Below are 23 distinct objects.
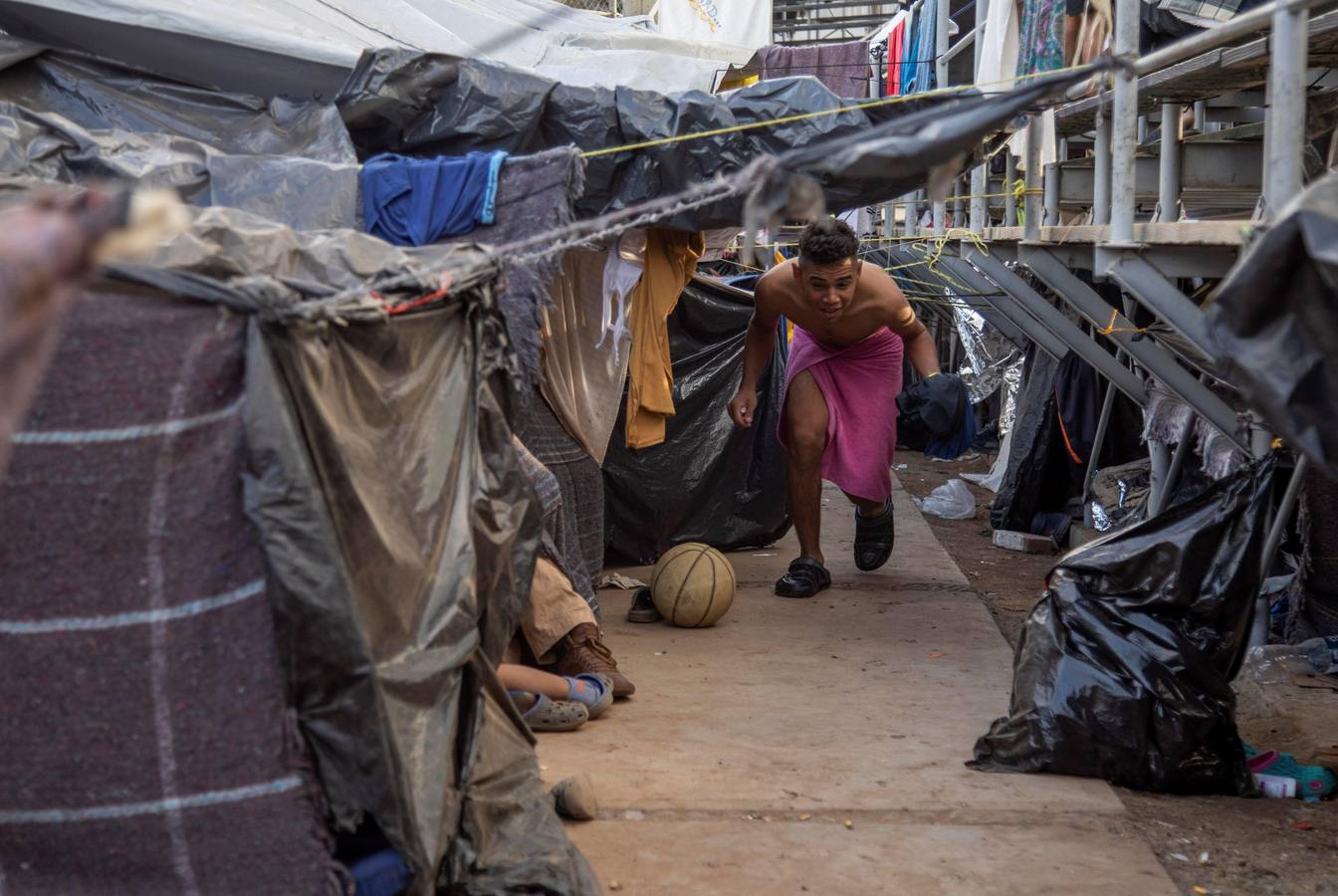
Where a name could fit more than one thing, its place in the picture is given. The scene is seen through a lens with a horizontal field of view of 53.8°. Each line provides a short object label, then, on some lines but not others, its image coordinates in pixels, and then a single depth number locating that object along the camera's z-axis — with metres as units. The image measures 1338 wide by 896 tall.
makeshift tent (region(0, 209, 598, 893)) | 2.67
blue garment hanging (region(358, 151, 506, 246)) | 5.00
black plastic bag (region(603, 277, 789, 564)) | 8.05
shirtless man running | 7.25
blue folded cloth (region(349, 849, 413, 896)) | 2.94
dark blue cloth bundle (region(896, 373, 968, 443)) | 9.21
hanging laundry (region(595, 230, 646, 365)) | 5.79
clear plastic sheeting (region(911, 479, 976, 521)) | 10.30
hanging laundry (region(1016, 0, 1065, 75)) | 6.12
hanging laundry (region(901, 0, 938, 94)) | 10.07
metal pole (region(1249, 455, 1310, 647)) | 4.71
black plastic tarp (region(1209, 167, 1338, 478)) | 2.59
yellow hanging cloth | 6.14
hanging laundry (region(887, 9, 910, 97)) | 11.22
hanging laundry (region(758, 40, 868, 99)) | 11.38
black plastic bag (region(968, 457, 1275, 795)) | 4.44
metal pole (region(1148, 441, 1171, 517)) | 6.82
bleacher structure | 3.51
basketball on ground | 6.54
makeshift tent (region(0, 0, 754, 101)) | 5.56
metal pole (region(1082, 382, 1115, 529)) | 8.43
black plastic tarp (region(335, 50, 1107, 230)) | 5.54
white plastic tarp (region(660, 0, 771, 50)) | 12.60
